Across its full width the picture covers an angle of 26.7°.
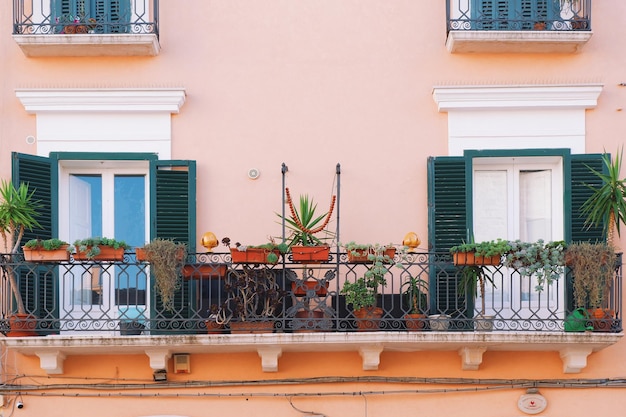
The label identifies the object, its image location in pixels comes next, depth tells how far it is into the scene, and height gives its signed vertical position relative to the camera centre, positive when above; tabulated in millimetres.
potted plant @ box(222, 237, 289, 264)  12352 -349
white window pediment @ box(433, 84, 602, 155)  13352 +1022
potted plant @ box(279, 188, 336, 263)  12398 -139
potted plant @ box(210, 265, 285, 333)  12422 -807
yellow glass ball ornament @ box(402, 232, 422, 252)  12555 -242
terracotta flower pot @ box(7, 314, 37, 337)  12438 -1029
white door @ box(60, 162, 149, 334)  13219 -91
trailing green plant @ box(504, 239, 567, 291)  12328 -411
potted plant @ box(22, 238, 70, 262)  12328 -317
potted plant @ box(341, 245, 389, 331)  12438 -741
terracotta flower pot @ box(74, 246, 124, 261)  12352 -364
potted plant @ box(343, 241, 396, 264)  12445 -345
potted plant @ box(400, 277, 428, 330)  12547 -824
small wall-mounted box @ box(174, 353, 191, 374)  12758 -1394
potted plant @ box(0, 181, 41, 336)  12438 -127
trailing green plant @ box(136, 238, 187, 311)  12383 -453
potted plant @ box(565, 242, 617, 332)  12375 -570
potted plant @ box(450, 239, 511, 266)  12297 -349
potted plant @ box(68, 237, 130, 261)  12320 -309
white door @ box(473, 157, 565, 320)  13392 +86
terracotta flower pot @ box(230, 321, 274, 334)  12438 -1041
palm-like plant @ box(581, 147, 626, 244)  12656 +128
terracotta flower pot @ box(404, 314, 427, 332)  12531 -1016
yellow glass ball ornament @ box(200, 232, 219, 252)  12508 -238
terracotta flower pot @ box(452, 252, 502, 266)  12328 -408
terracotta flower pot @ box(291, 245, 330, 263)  12375 -350
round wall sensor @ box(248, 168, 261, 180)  13328 +433
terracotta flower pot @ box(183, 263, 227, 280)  12500 -514
